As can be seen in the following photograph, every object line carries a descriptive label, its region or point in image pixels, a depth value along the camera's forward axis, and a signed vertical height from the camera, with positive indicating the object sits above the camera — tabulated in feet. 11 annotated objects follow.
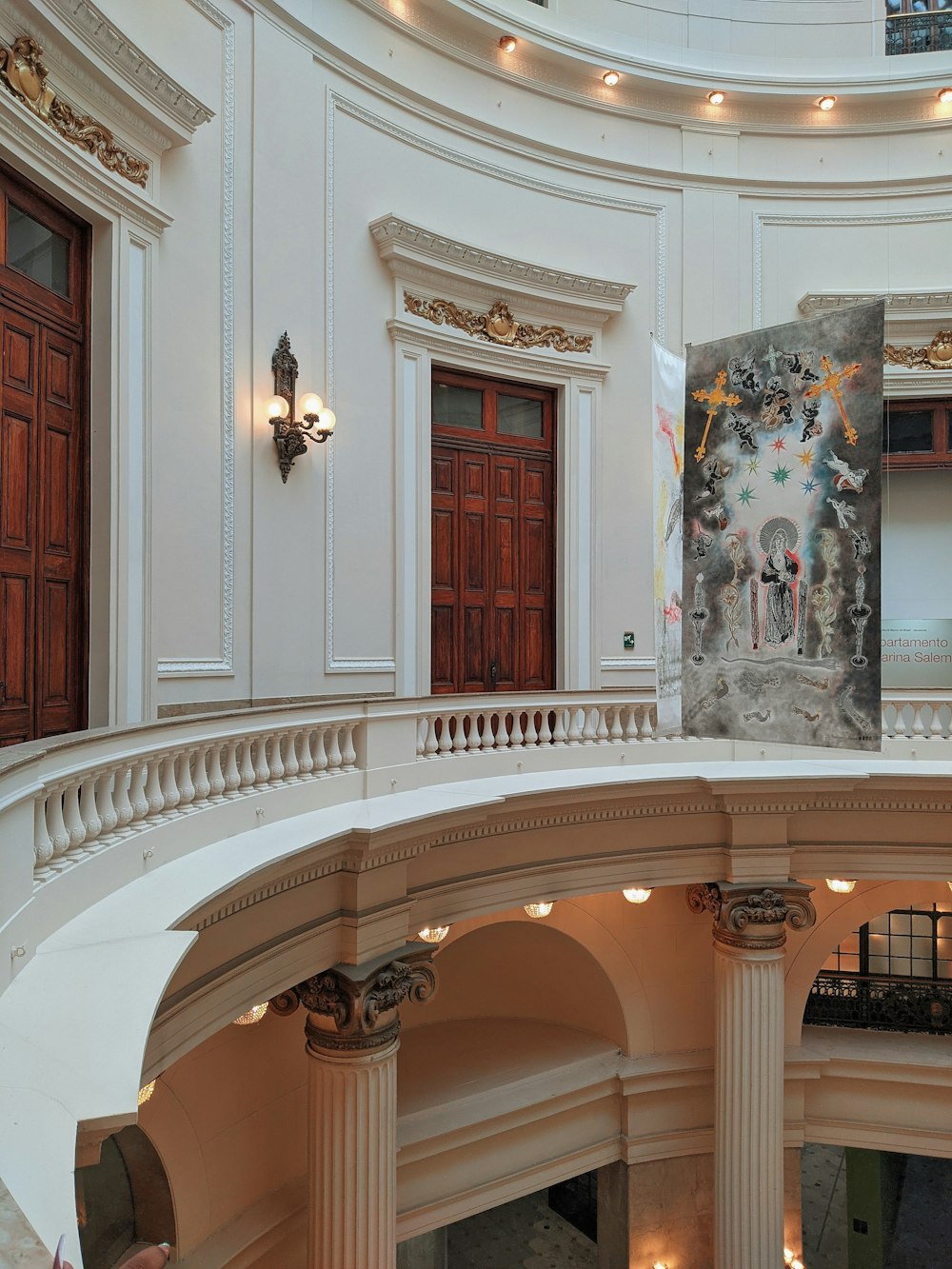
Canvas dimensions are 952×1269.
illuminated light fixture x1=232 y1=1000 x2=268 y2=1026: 19.64 -7.96
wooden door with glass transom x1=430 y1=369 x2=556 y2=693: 30.78 +3.44
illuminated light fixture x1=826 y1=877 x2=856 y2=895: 31.94 -8.29
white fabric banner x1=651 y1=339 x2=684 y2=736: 21.54 +2.78
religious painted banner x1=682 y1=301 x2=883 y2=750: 19.52 +2.27
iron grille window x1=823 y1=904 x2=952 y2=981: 34.37 -11.28
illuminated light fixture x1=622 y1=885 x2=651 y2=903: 27.80 -7.56
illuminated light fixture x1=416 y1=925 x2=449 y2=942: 23.20 -7.42
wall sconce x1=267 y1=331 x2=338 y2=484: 24.61 +5.79
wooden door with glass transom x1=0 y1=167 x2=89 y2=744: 18.10 +3.46
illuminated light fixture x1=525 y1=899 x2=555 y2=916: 27.71 -7.92
